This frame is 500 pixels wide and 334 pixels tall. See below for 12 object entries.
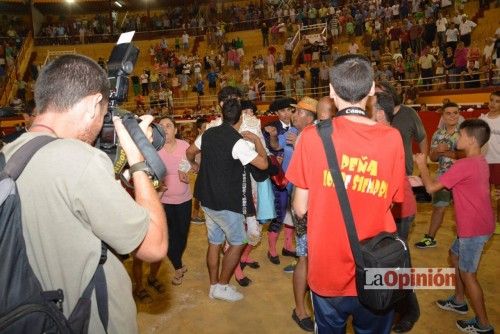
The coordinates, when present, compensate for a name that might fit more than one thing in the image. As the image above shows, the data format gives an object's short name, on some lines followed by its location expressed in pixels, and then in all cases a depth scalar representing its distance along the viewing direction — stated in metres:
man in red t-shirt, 1.79
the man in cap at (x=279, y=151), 4.43
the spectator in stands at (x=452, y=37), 13.26
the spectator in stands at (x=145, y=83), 20.20
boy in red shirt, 2.86
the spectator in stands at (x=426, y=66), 12.73
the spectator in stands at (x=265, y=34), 22.02
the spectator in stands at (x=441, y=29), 13.94
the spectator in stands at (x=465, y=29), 13.34
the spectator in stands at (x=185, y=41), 24.00
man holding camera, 1.20
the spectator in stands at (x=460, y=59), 11.90
